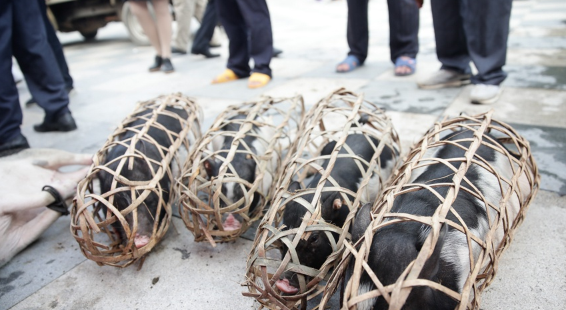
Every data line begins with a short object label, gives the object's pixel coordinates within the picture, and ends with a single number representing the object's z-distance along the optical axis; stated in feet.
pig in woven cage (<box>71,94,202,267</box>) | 5.55
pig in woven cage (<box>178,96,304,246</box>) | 5.87
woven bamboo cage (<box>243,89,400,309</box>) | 4.48
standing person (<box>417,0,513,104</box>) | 10.15
